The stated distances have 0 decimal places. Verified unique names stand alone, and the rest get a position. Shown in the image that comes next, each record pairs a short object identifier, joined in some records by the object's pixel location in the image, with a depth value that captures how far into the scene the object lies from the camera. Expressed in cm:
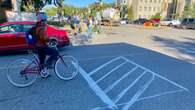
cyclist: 337
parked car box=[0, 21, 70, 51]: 589
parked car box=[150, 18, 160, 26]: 2712
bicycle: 346
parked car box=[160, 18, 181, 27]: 2651
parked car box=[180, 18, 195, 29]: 2139
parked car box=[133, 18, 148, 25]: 3454
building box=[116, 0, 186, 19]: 5339
